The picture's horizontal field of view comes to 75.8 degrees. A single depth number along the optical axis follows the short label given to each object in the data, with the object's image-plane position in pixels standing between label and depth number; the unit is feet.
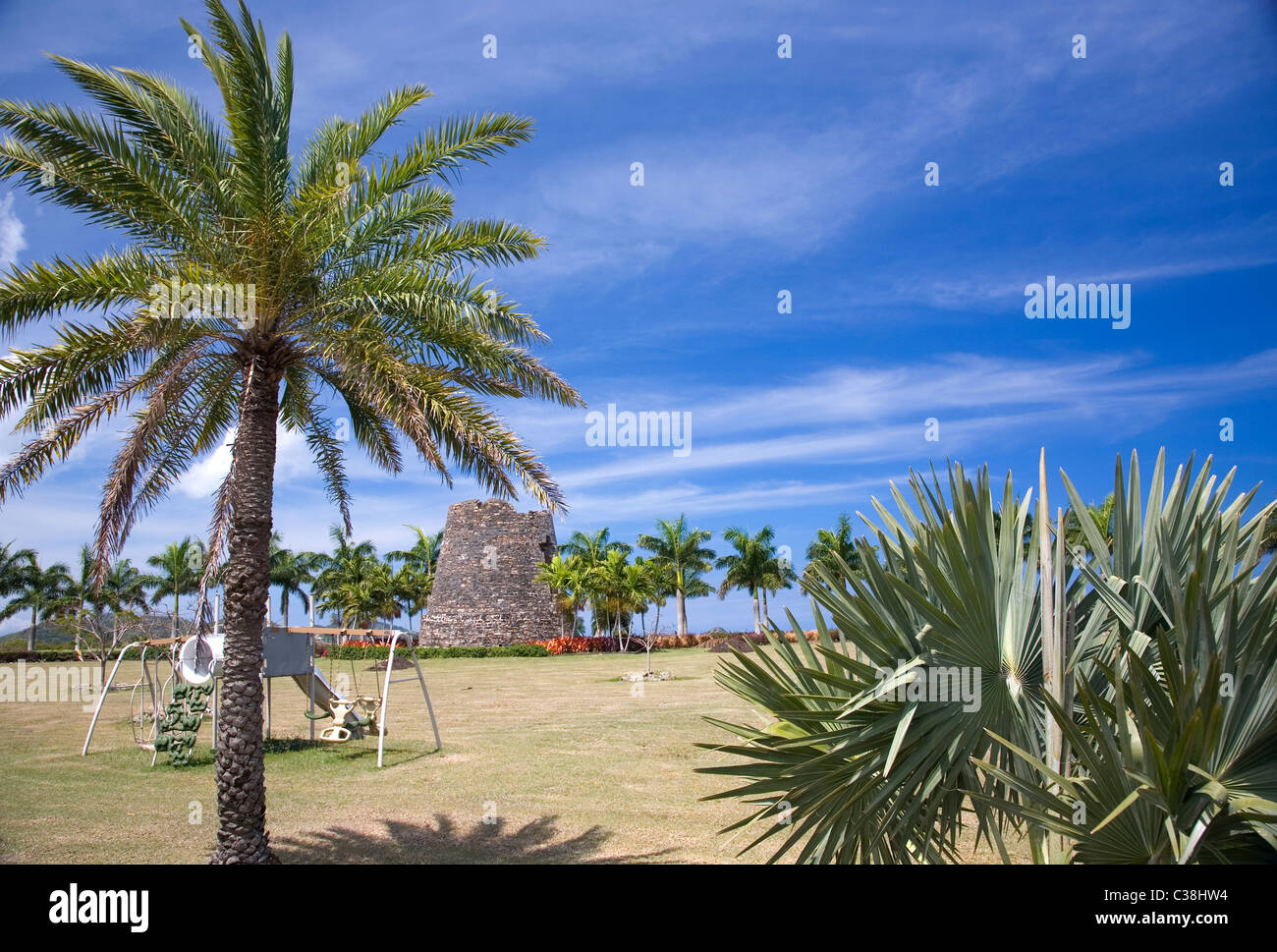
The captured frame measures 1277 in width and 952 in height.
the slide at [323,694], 50.78
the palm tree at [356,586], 187.11
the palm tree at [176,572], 156.35
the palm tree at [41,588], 180.65
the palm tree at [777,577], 181.88
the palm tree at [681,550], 181.68
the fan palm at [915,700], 12.96
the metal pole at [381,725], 43.38
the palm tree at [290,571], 194.70
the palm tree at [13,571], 178.81
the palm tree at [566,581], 167.43
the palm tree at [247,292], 22.38
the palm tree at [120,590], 155.63
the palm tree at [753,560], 182.60
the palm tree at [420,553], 209.05
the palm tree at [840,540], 164.71
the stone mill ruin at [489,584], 168.35
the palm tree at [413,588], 201.77
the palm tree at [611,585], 160.15
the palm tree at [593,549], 177.47
